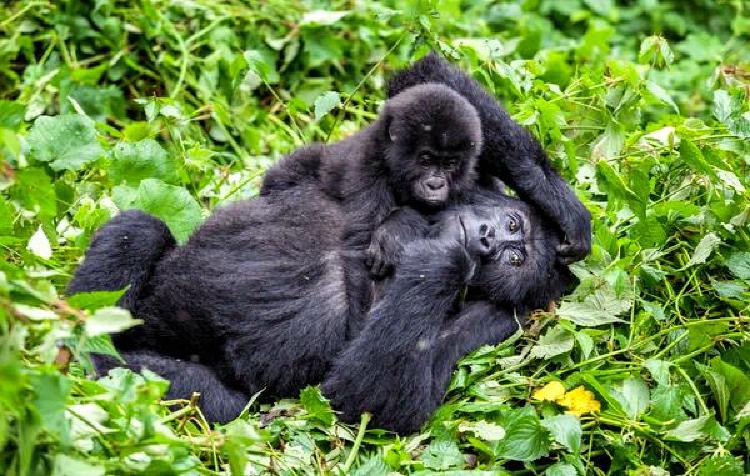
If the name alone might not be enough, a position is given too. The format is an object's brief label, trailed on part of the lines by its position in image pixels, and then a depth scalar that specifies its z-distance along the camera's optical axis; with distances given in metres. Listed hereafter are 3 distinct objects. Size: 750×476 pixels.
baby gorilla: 9.64
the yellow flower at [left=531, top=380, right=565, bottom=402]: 8.89
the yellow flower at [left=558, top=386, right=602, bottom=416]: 8.80
